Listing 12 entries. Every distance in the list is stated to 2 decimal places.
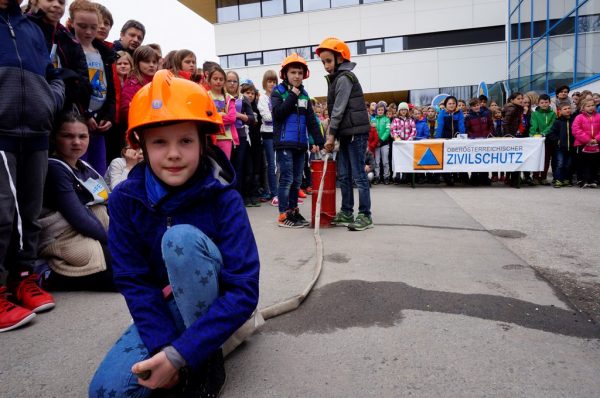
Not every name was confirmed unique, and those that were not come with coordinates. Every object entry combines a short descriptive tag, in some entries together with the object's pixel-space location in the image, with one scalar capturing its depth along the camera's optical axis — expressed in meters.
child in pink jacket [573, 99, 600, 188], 7.76
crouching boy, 1.42
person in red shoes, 2.30
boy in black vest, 4.56
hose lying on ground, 1.80
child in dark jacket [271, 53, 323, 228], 4.74
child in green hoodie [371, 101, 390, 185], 9.70
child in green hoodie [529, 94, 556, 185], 8.60
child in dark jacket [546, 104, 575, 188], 8.15
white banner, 8.09
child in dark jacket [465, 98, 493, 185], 9.23
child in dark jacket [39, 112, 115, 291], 2.75
